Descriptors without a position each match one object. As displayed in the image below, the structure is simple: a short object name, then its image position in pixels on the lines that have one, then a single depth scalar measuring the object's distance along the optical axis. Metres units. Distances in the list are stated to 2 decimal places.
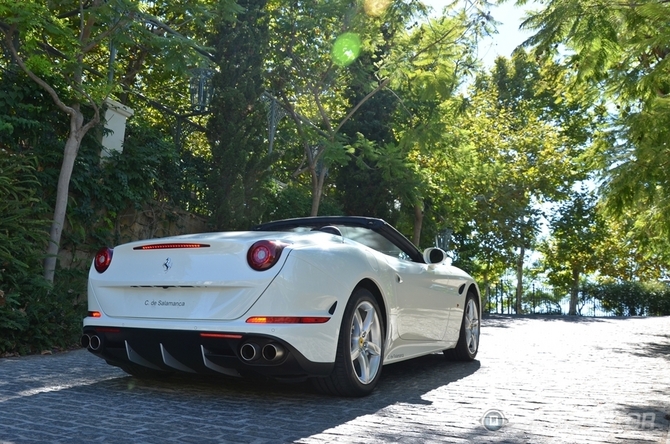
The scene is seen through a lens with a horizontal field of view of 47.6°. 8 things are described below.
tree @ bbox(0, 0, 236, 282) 9.42
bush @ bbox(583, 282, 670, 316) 32.66
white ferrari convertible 4.96
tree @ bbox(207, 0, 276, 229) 14.40
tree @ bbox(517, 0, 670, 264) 6.37
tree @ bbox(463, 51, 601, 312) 30.72
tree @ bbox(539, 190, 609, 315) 36.06
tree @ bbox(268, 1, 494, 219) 17.06
